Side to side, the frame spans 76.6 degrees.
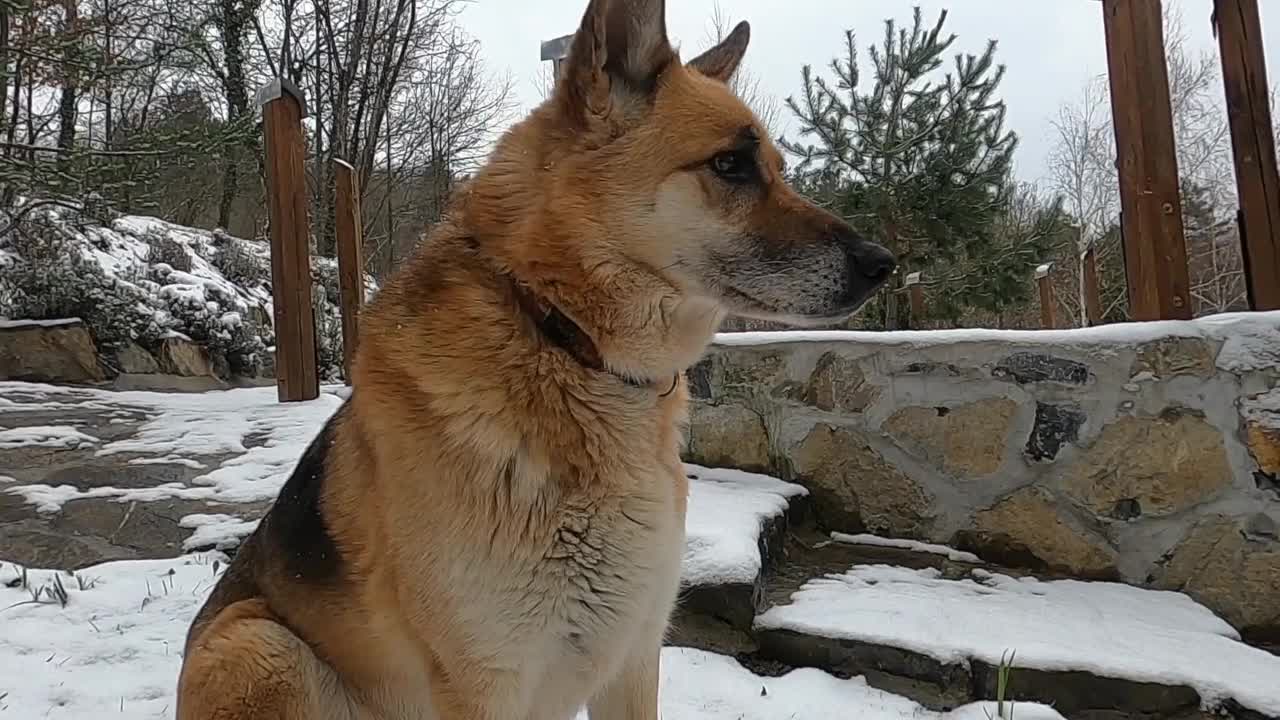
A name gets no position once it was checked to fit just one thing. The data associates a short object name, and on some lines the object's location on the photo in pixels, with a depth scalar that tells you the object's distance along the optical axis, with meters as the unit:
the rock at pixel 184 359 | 9.43
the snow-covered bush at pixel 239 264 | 11.22
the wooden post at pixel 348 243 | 6.84
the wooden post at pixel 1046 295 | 10.07
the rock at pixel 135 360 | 9.15
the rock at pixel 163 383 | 9.09
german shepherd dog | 1.42
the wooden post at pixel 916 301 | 10.36
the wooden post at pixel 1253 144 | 3.33
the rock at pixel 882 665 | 2.41
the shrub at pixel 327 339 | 10.25
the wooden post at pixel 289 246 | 6.17
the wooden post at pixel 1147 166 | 3.32
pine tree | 10.10
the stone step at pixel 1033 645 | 2.31
